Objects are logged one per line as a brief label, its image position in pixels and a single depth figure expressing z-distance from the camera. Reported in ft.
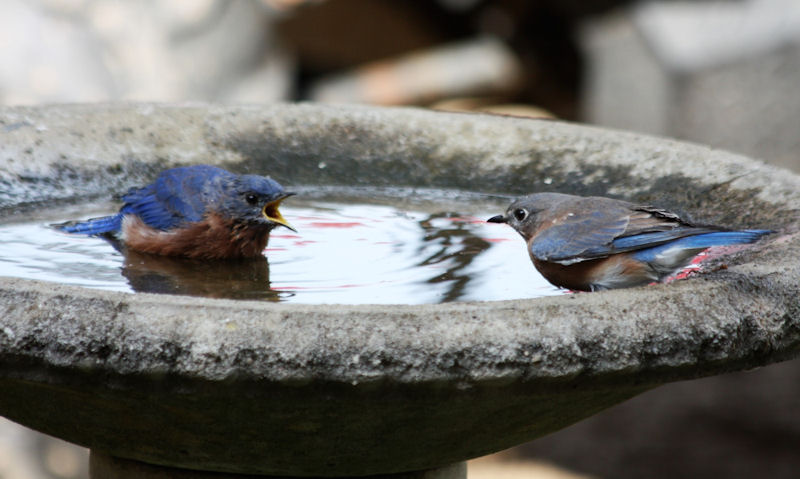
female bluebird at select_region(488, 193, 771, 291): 18.02
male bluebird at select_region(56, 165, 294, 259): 21.13
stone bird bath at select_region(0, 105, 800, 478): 12.21
